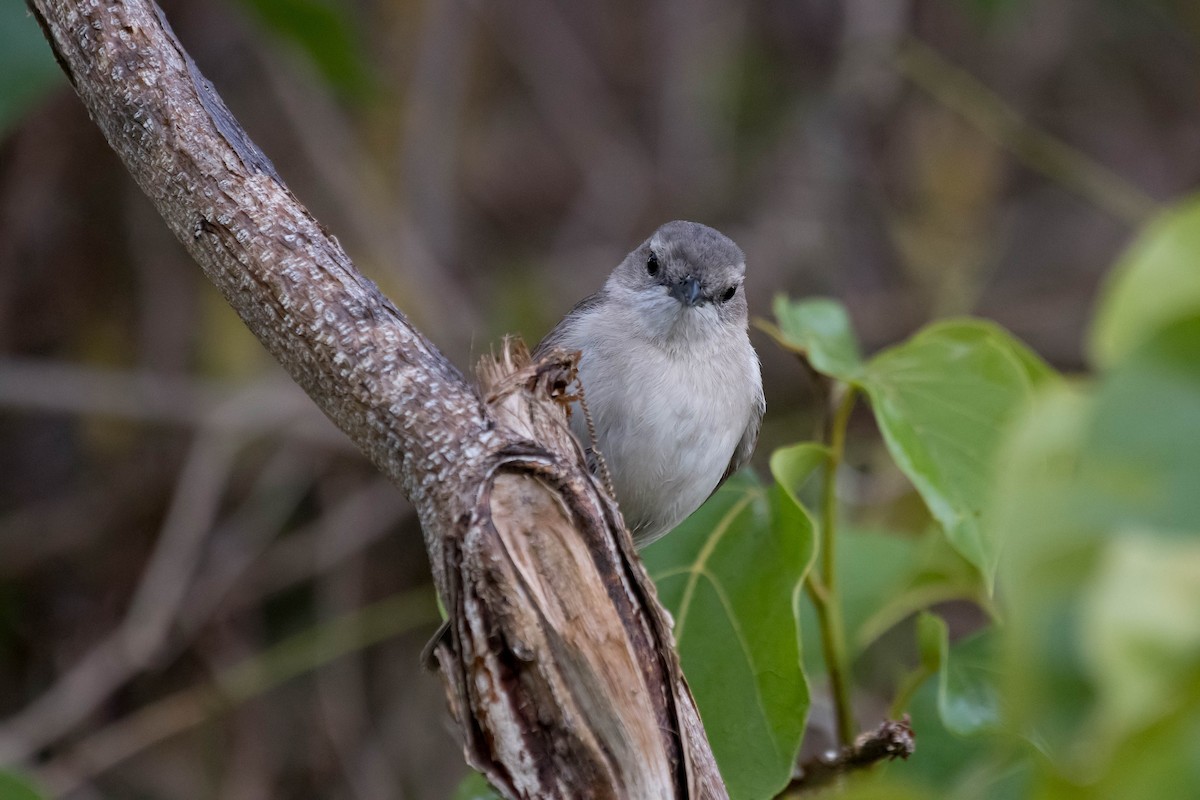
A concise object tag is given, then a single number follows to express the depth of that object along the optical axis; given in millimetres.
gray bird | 5879
